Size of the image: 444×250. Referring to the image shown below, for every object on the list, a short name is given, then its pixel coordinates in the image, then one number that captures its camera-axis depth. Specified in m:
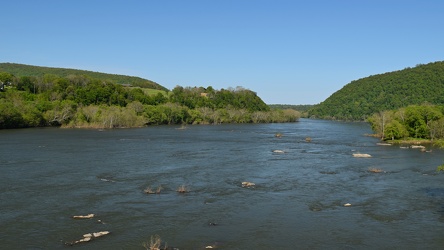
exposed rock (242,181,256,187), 33.62
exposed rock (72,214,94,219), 23.28
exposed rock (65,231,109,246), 19.36
